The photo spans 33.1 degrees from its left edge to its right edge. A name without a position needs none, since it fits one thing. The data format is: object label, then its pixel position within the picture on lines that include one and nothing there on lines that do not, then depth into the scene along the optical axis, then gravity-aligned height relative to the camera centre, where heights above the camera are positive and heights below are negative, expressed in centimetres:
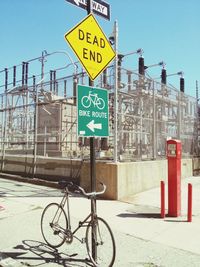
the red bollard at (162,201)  791 -114
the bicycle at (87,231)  487 -126
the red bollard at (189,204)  753 -115
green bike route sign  504 +63
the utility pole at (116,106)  1039 +145
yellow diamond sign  505 +166
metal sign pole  492 -30
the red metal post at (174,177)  813 -60
